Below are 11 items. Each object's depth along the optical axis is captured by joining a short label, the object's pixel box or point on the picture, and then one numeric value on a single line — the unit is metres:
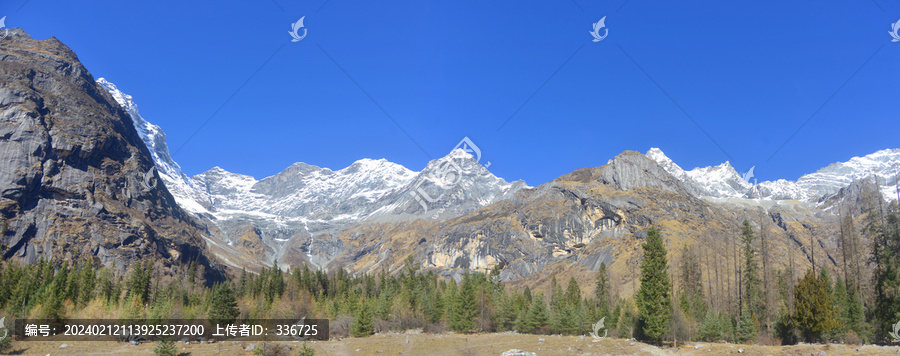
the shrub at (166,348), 47.53
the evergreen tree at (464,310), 85.25
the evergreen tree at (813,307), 51.31
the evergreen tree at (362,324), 78.31
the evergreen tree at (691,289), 84.06
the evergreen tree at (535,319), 85.38
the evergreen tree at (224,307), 78.19
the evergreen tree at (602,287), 114.47
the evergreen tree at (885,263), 55.22
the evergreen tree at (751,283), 74.56
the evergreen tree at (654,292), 54.47
